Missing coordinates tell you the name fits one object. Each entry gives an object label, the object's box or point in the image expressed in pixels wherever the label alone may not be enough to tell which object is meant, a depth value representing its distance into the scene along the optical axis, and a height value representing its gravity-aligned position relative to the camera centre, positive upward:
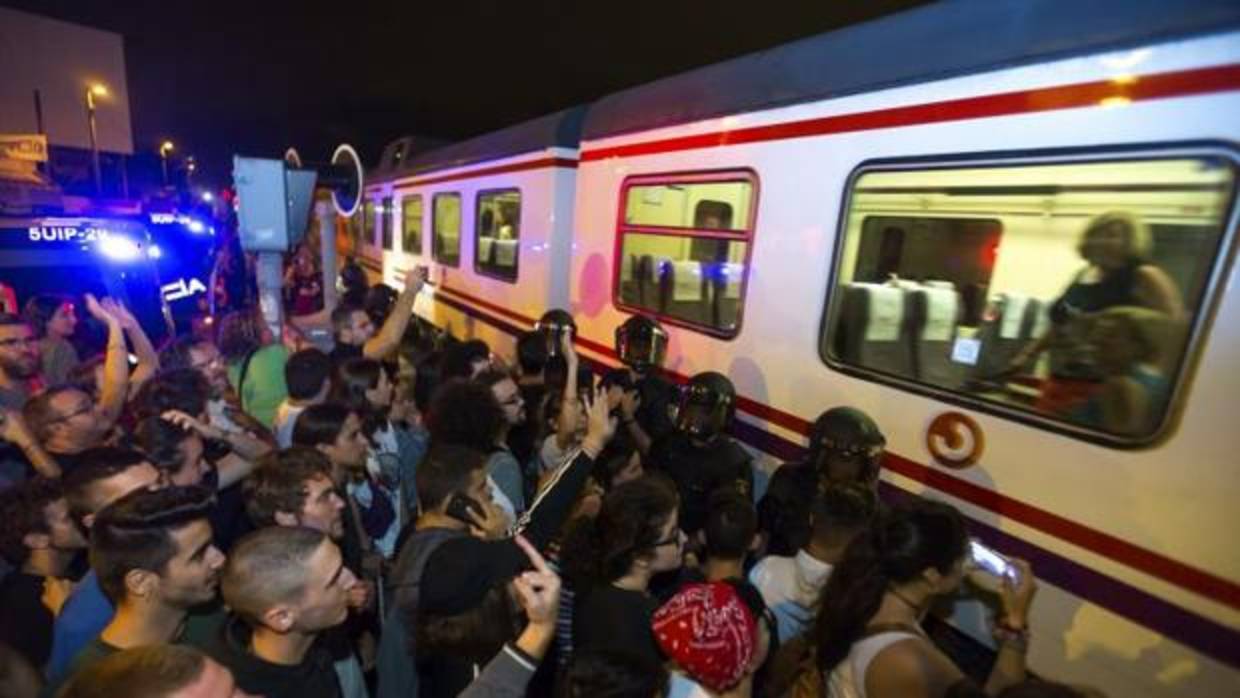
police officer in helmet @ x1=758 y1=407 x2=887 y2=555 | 2.42 -0.90
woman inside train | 1.92 -0.11
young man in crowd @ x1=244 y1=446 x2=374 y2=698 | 1.93 -0.96
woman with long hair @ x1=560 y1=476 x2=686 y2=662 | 1.75 -1.00
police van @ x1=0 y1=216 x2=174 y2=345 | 5.60 -0.74
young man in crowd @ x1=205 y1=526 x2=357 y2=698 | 1.47 -0.97
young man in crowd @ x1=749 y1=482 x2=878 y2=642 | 2.08 -1.09
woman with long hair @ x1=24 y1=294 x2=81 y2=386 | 4.25 -1.12
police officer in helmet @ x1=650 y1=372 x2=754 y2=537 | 2.89 -1.05
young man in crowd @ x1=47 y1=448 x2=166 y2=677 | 1.74 -1.00
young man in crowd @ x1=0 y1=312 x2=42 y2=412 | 3.35 -0.99
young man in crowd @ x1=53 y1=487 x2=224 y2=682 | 1.58 -0.96
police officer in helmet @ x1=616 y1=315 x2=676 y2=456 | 3.48 -0.90
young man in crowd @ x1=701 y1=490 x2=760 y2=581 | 2.02 -0.97
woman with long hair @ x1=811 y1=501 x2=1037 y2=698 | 1.56 -0.99
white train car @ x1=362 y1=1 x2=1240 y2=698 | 1.77 -0.09
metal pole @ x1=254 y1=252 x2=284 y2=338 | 3.95 -0.58
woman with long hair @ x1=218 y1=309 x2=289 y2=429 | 3.58 -1.05
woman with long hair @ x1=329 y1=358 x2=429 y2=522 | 3.00 -1.08
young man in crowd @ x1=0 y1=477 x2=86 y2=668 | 1.92 -1.15
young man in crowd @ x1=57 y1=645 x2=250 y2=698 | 1.06 -0.85
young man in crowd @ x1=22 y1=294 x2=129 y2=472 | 2.59 -1.00
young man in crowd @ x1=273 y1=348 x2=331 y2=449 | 2.95 -0.86
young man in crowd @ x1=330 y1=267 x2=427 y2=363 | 3.78 -0.80
